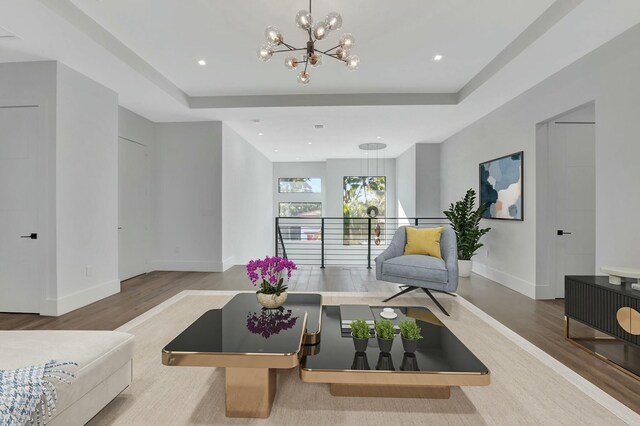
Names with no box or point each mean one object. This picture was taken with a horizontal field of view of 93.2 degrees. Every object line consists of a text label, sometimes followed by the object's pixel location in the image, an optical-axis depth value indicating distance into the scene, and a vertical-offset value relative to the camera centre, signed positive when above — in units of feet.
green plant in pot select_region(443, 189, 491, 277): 15.67 -0.96
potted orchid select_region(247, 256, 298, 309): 7.27 -1.66
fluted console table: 6.73 -2.55
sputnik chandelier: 6.77 +4.10
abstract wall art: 13.41 +1.19
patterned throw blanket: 3.64 -2.30
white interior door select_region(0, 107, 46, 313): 10.37 +0.16
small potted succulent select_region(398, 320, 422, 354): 5.63 -2.35
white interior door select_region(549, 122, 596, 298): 12.37 +1.03
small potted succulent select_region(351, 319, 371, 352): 5.69 -2.37
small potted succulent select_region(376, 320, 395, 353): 5.65 -2.35
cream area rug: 5.24 -3.59
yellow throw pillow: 12.16 -1.25
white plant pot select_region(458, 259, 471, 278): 16.15 -3.01
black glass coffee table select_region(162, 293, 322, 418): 4.98 -2.37
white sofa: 4.41 -2.39
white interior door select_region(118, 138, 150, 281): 15.29 +0.19
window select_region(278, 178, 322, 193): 34.32 +3.01
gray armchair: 10.72 -2.12
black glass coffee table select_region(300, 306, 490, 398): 4.91 -2.66
